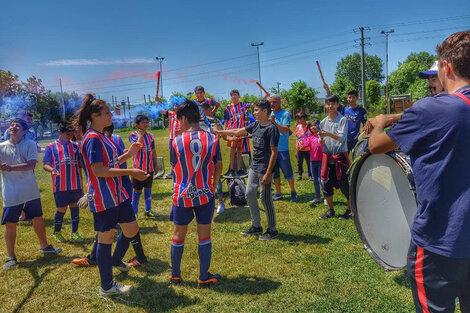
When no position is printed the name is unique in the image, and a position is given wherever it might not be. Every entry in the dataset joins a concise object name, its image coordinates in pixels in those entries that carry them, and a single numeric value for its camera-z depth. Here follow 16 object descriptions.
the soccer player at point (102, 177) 3.58
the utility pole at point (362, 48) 38.53
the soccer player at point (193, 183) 3.81
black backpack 7.47
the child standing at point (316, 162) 7.12
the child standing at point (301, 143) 9.34
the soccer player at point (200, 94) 7.59
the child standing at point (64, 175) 5.78
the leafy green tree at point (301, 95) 65.42
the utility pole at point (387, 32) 50.50
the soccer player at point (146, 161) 6.82
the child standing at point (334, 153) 5.94
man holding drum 1.75
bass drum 2.78
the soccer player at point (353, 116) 7.58
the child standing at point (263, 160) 5.27
